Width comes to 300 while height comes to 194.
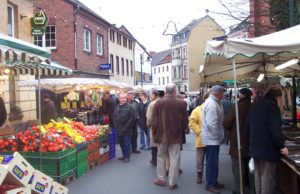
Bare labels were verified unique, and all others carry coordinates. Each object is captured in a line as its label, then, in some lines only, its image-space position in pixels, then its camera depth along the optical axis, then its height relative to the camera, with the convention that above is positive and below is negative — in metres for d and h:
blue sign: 30.23 +2.09
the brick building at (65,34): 25.80 +3.89
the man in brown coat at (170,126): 7.67 -0.63
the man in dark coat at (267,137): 5.64 -0.63
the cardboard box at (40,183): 4.94 -1.10
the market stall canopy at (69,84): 14.60 +0.42
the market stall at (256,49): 5.34 +0.65
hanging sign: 15.30 +2.71
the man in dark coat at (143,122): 13.09 -0.90
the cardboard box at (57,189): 5.38 -1.27
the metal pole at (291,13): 11.37 +2.20
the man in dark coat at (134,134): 12.39 -1.22
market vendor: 12.17 -0.46
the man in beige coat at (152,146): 10.16 -1.28
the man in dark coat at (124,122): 10.62 -0.74
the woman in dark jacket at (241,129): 6.79 -0.61
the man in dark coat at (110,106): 15.02 -0.46
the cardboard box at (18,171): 4.54 -0.87
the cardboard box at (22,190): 4.40 -1.07
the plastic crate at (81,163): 8.85 -1.52
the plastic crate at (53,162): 7.88 -1.32
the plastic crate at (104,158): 10.61 -1.68
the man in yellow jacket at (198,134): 8.07 -0.81
